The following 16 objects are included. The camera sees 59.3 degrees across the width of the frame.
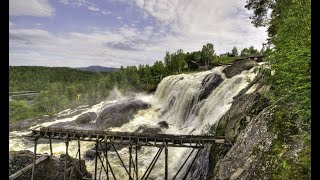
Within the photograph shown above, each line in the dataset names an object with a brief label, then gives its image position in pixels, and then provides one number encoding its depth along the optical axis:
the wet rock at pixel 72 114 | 56.58
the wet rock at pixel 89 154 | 29.65
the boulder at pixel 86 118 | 48.05
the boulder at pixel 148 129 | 34.28
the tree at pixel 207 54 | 86.25
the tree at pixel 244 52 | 103.94
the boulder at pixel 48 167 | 22.38
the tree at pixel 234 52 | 110.88
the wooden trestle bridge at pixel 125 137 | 17.01
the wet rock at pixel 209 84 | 35.03
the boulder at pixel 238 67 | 36.41
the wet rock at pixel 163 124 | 35.93
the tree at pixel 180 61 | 84.03
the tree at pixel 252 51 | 104.19
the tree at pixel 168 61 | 88.10
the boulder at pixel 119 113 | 42.28
